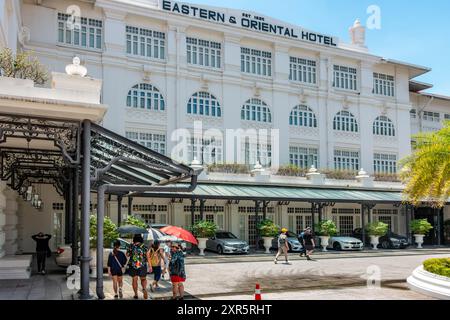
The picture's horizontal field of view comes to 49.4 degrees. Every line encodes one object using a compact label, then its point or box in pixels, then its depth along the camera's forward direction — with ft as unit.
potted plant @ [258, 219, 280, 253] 91.67
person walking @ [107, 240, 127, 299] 39.34
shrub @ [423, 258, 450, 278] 43.47
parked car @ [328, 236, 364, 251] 95.76
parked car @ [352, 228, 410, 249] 103.14
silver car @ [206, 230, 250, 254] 85.87
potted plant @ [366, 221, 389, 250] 102.17
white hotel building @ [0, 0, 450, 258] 96.78
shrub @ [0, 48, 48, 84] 38.96
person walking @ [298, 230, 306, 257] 79.59
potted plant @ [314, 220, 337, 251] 96.73
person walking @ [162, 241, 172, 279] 53.45
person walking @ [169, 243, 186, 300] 40.04
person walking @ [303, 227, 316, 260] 78.89
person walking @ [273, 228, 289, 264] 72.08
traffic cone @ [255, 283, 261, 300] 30.16
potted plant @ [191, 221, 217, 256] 85.56
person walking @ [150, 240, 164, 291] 43.81
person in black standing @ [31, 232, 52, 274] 54.19
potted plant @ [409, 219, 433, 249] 107.55
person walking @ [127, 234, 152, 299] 39.55
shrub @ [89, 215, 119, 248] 58.38
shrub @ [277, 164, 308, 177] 105.70
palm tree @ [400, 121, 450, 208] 48.98
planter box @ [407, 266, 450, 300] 41.29
